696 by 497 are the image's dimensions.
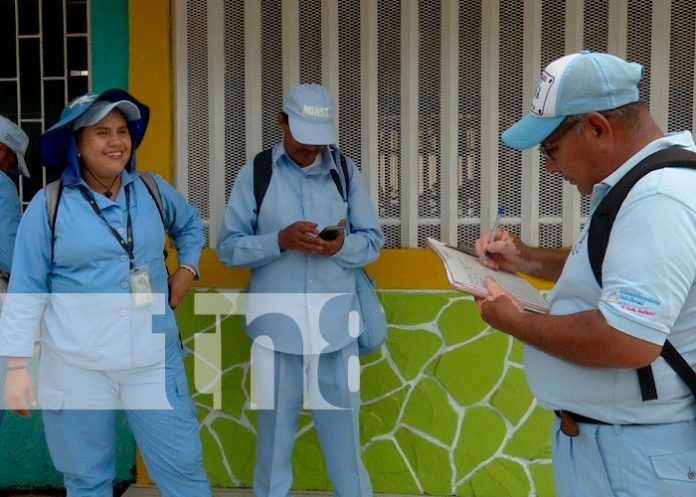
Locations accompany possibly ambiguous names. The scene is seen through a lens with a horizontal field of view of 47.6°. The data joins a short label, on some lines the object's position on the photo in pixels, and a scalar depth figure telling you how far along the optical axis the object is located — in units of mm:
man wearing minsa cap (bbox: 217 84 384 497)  3152
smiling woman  2707
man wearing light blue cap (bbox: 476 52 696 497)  1539
